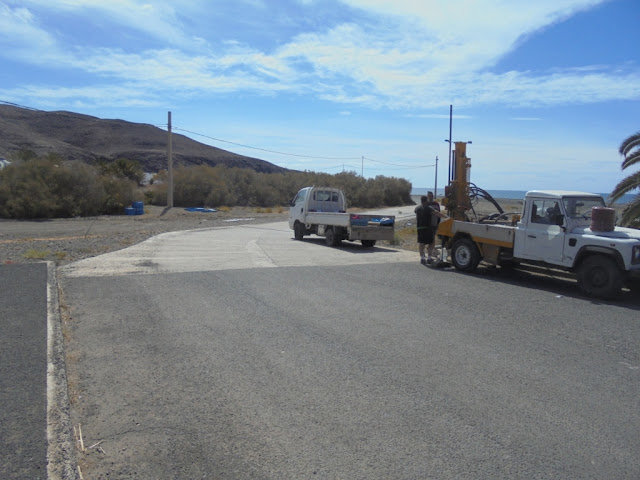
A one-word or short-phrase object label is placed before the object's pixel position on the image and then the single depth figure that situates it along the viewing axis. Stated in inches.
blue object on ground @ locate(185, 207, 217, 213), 1721.2
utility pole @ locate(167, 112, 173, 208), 1663.4
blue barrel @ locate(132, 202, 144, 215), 1560.0
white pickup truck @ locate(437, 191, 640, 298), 387.9
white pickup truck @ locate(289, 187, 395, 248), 693.3
